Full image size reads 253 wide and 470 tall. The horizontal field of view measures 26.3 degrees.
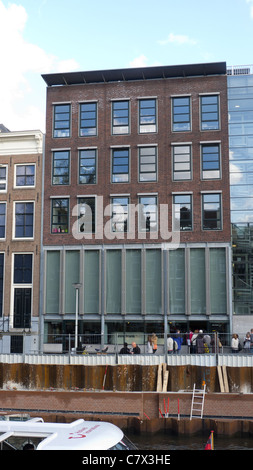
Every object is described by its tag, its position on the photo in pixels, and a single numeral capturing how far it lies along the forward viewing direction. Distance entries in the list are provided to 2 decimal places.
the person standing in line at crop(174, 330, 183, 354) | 28.66
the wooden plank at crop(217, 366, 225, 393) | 22.84
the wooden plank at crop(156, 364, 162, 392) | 23.36
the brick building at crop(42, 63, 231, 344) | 37.22
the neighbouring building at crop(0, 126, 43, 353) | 38.62
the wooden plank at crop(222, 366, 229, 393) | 22.86
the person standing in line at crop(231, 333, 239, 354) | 27.61
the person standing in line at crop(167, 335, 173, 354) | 27.71
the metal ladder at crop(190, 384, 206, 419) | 22.08
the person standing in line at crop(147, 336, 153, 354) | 27.08
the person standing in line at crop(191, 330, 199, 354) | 27.42
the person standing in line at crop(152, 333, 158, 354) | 27.05
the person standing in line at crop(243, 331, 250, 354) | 27.41
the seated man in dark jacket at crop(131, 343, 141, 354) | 25.95
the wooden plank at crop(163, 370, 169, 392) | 23.41
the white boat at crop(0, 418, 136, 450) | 9.47
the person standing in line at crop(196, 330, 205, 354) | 26.27
